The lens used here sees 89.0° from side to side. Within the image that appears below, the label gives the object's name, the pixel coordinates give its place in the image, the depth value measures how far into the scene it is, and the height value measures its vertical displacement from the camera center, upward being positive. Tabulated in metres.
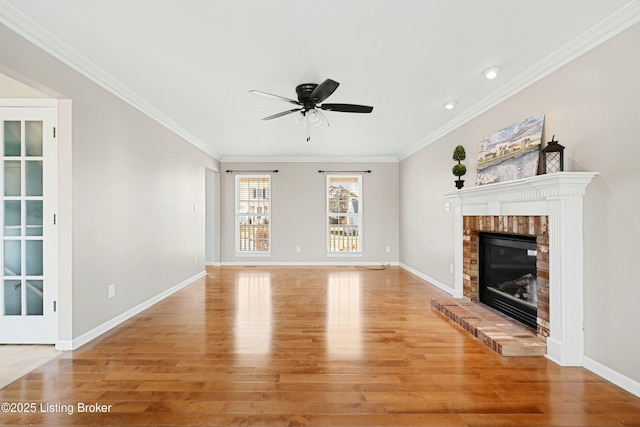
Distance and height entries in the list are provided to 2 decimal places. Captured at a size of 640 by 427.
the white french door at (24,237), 2.88 -0.18
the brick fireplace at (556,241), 2.52 -0.23
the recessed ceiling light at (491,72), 2.99 +1.32
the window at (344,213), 7.66 +0.03
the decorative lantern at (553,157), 2.61 +0.46
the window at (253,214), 7.62 +0.02
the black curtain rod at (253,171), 7.51 +1.02
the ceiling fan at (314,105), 3.00 +1.11
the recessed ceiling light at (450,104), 3.88 +1.32
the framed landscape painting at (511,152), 2.99 +0.63
